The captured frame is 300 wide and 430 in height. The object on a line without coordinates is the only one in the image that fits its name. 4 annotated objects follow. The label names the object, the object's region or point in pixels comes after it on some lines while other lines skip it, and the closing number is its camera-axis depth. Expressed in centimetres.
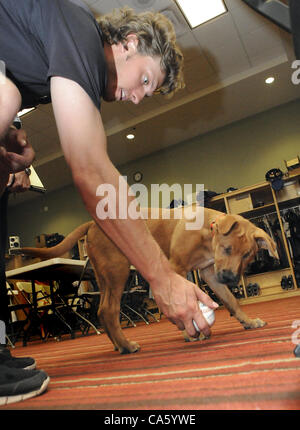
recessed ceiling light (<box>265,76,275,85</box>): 579
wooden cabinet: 523
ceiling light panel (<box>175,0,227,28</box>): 427
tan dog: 178
